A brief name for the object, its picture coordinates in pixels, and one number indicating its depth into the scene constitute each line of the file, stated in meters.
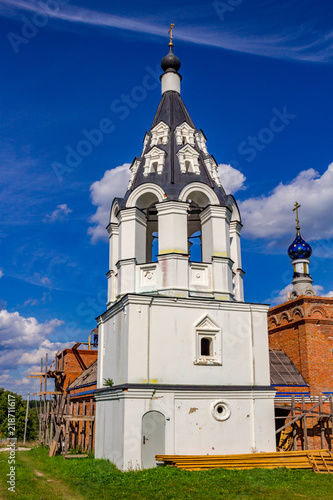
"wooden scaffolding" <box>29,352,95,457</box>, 17.92
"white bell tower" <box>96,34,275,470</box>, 12.20
